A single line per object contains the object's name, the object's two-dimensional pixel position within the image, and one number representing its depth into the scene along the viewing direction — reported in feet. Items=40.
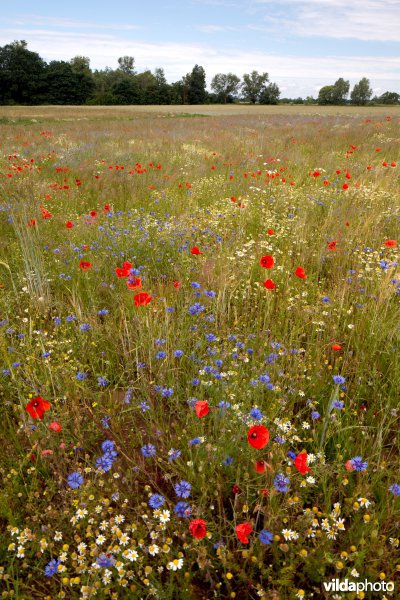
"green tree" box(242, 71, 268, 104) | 328.29
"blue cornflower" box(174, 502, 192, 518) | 4.89
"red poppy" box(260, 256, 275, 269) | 7.40
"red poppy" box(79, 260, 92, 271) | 8.92
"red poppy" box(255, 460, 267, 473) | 4.60
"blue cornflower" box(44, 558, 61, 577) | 4.64
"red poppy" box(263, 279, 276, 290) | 6.97
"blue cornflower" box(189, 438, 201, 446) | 5.41
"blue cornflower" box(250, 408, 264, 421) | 5.70
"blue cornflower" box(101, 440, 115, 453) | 5.83
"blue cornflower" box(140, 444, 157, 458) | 5.65
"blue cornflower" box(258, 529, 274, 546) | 4.54
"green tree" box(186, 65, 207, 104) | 296.51
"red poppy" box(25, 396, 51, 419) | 5.35
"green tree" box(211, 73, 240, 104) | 337.07
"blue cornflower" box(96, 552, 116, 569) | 4.65
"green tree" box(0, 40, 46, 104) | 233.86
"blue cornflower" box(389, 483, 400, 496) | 4.83
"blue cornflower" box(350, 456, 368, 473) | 5.21
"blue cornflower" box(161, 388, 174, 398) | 6.53
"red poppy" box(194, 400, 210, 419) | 4.84
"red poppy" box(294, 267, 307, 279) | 7.80
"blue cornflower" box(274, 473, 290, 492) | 5.10
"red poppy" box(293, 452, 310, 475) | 4.72
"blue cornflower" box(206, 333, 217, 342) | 7.70
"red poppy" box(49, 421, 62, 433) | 5.50
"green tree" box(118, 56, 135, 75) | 378.12
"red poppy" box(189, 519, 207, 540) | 4.30
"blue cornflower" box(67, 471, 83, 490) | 5.44
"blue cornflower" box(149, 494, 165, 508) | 5.04
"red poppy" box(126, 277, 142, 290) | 7.09
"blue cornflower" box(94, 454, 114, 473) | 5.56
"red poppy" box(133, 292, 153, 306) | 6.66
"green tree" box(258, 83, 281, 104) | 315.37
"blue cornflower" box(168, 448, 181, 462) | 5.40
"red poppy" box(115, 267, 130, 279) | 7.65
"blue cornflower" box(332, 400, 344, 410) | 6.21
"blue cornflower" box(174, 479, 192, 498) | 5.18
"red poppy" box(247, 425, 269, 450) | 4.51
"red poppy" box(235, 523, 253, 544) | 4.44
